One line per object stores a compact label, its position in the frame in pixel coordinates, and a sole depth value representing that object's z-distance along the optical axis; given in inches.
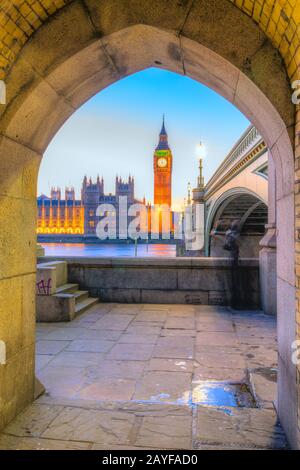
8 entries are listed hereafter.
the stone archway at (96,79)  119.2
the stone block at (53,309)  293.7
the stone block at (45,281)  294.4
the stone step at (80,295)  342.0
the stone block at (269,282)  313.6
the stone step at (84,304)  316.6
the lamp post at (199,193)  1451.8
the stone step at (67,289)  330.0
